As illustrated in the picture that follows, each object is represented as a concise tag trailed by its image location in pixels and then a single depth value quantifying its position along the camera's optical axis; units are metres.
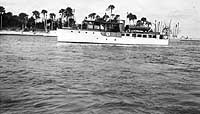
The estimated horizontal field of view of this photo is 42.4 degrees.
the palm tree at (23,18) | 170.62
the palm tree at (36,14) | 178.62
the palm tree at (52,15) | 178.62
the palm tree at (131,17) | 138.75
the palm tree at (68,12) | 159.73
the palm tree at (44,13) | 174.99
